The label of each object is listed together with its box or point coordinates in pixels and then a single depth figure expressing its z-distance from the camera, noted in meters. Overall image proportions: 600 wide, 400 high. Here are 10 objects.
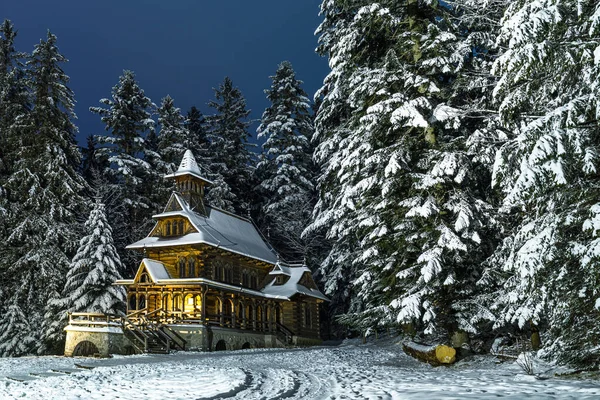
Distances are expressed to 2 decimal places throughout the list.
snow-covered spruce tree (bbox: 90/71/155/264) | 44.53
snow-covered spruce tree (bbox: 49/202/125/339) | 32.50
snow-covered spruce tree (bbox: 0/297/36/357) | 32.44
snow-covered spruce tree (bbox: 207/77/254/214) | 54.88
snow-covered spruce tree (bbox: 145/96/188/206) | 46.37
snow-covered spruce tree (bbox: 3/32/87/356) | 34.09
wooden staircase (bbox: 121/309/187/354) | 28.30
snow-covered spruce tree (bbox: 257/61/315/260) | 49.22
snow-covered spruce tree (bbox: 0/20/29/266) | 38.78
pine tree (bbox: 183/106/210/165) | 51.45
